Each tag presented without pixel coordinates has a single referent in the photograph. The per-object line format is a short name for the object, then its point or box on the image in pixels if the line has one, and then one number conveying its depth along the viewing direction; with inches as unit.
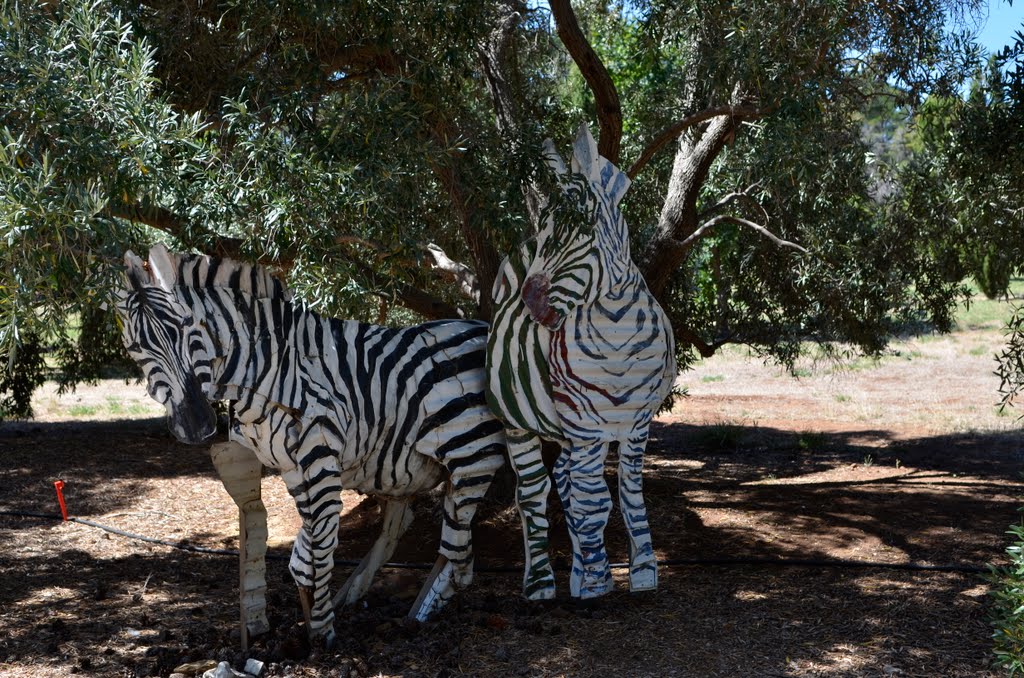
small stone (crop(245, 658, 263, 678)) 198.4
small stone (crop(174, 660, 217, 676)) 200.2
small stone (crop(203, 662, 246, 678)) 193.5
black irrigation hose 259.9
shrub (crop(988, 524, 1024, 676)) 156.9
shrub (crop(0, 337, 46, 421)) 423.5
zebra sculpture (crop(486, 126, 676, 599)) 220.1
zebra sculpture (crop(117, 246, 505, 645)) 190.1
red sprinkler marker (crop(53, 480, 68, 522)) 314.4
